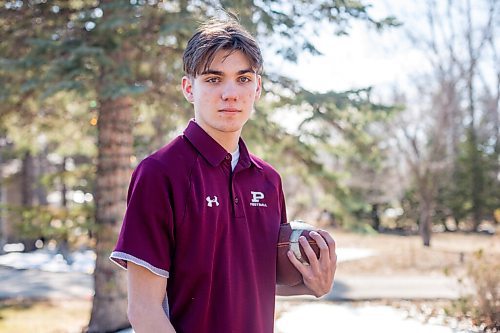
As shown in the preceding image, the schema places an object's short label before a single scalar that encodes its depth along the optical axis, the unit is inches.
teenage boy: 65.0
